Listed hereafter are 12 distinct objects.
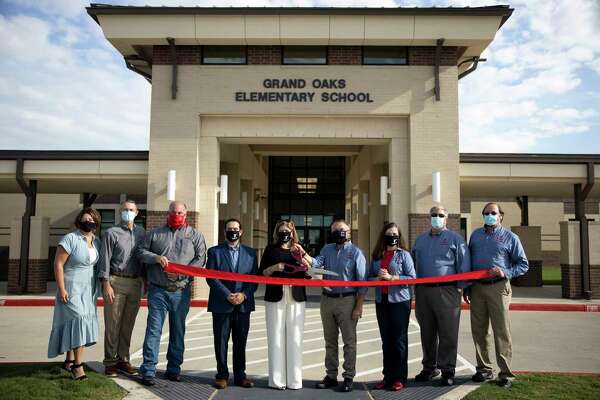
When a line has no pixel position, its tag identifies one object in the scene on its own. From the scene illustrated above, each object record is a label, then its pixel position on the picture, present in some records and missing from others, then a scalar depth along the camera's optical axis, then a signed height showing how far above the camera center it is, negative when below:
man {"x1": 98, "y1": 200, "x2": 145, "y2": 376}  6.50 -0.68
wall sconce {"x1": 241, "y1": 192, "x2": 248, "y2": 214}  22.03 +1.39
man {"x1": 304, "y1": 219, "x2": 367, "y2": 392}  6.13 -0.84
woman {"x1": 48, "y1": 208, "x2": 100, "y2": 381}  5.93 -0.77
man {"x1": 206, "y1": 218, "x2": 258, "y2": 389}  6.23 -0.83
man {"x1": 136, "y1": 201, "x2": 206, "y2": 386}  6.26 -0.63
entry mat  5.82 -1.83
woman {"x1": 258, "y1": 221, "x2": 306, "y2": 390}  6.16 -0.96
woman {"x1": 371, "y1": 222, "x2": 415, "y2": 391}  6.14 -0.83
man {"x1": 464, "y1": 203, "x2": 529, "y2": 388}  6.29 -0.64
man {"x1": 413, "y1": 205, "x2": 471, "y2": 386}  6.34 -0.77
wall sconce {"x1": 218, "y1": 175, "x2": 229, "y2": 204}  15.53 +1.35
